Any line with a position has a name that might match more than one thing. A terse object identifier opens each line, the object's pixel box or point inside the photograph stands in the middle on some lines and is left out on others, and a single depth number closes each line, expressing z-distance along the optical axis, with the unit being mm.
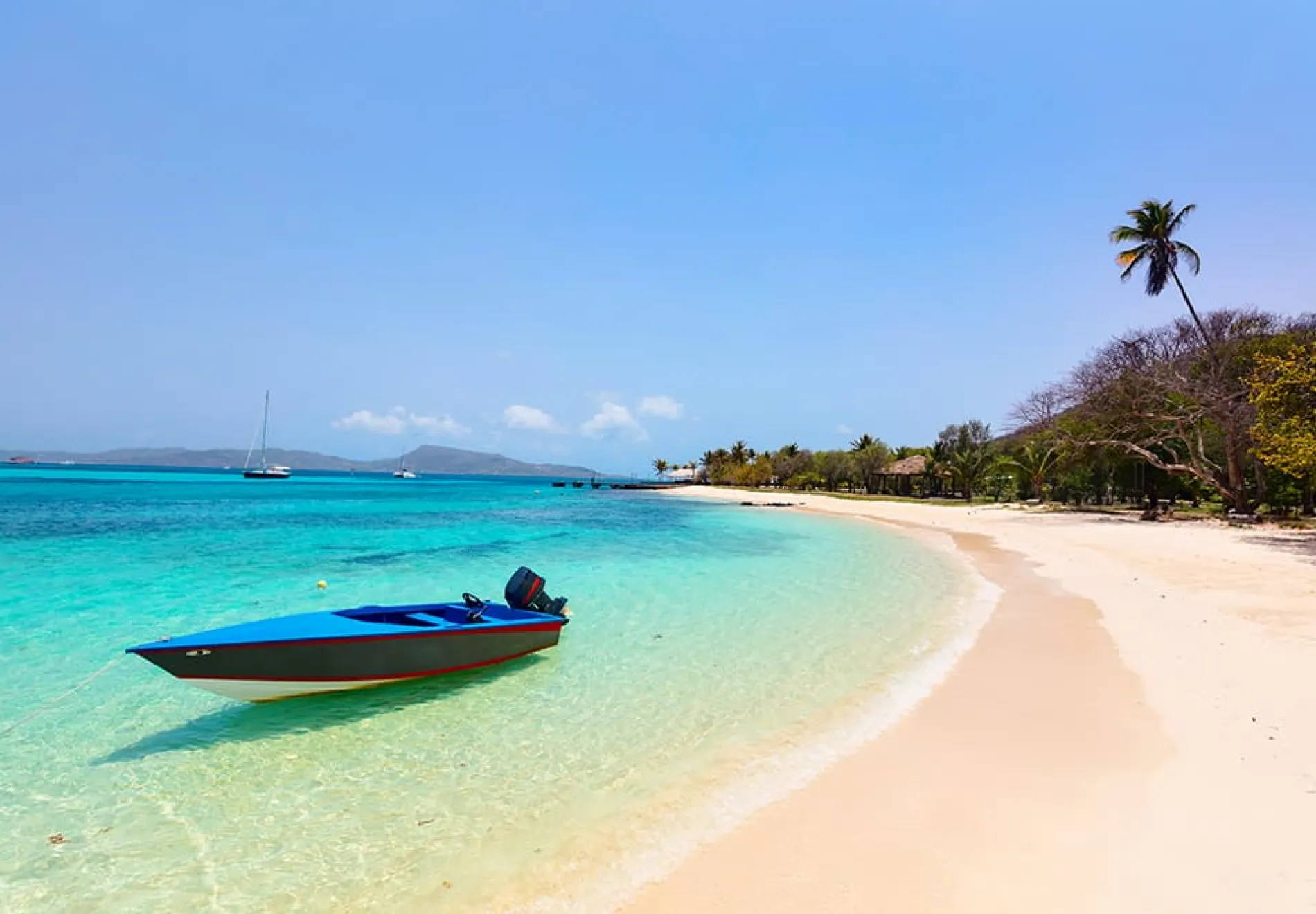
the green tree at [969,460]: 49906
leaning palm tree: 29688
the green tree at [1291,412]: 16109
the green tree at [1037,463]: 39250
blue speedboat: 5816
